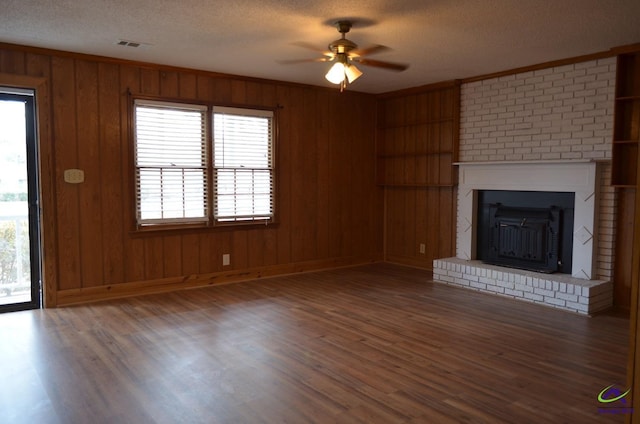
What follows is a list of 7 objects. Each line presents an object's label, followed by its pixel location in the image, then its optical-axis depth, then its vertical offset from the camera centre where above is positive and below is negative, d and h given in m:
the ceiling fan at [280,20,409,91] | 3.76 +0.97
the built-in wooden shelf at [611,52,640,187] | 4.54 +0.58
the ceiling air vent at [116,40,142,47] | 4.36 +1.24
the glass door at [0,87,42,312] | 4.59 -0.24
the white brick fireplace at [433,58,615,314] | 4.73 +0.22
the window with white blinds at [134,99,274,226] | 5.20 +0.20
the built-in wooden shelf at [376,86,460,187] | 6.27 +0.58
